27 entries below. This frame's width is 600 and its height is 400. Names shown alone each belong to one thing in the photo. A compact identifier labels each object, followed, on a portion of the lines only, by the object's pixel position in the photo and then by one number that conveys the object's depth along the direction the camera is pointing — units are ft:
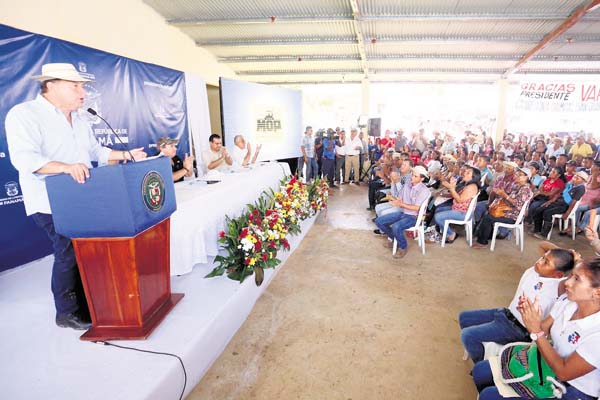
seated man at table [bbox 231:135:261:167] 17.87
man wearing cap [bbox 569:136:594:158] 27.95
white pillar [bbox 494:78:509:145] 38.29
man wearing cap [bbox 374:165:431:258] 13.14
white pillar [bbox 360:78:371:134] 37.73
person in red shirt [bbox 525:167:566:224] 16.38
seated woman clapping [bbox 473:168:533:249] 13.46
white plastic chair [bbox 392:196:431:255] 13.15
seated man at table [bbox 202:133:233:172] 15.10
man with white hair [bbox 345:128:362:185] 30.19
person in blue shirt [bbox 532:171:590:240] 15.21
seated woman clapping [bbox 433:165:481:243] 13.78
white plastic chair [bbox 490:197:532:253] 13.50
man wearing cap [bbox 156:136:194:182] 10.50
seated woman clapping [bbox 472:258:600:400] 4.32
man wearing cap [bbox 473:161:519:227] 14.53
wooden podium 5.10
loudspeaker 37.83
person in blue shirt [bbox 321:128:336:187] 29.09
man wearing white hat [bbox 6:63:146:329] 5.28
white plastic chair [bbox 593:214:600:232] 13.72
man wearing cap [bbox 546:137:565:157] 29.32
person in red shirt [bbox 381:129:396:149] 34.46
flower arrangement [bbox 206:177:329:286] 8.86
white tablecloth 8.63
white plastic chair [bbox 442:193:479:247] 13.92
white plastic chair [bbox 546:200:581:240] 15.05
